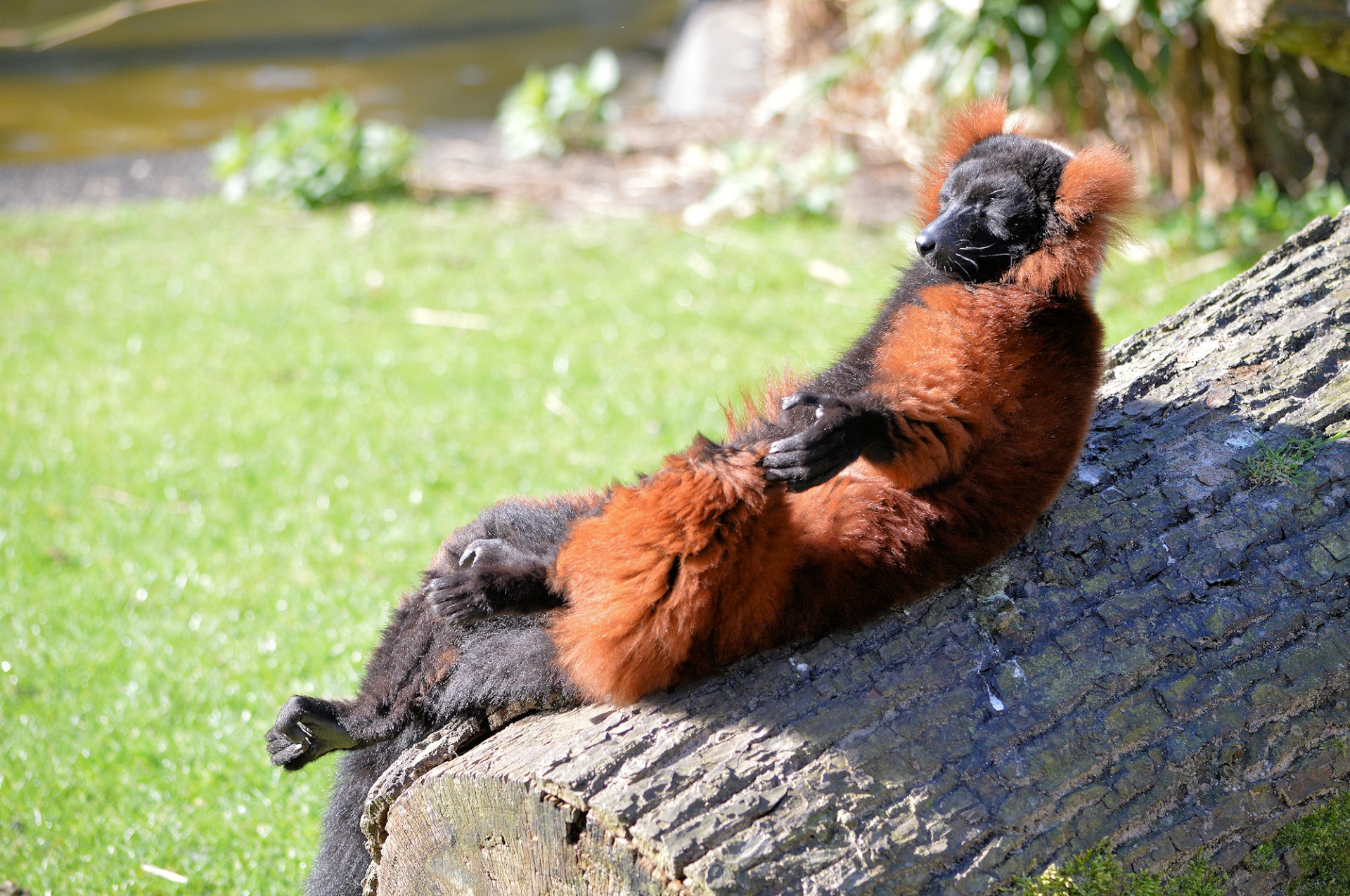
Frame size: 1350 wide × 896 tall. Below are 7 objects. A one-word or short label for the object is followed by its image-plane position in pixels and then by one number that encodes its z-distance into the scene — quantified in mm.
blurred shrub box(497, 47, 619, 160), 20672
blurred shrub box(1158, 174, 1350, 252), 13828
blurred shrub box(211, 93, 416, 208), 18984
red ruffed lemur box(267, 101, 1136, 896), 4656
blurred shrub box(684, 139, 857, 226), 17672
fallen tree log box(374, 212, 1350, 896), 4281
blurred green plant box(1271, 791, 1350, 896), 4840
